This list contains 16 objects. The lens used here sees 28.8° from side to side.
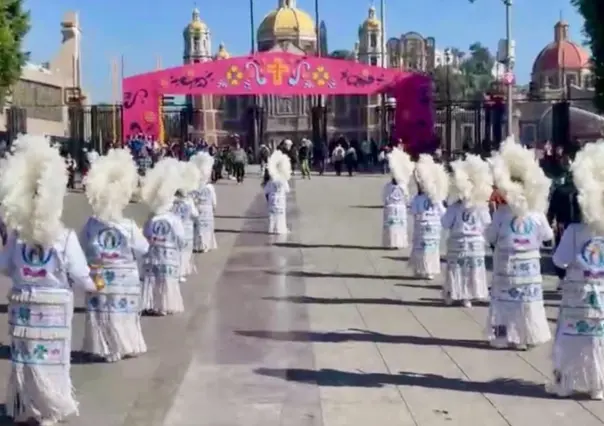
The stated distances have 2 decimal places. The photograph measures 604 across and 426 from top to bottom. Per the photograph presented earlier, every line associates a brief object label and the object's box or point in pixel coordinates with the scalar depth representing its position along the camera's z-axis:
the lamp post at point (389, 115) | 48.28
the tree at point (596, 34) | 22.66
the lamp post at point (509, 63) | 30.22
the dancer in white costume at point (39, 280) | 8.19
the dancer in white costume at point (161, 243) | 13.48
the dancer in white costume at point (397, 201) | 20.27
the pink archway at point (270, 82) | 38.06
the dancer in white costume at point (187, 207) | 16.56
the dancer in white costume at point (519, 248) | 11.05
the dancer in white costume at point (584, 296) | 9.03
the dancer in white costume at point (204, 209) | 20.86
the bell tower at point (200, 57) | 85.49
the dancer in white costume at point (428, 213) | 16.61
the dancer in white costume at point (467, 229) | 13.58
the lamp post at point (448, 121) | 35.50
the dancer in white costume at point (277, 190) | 23.91
